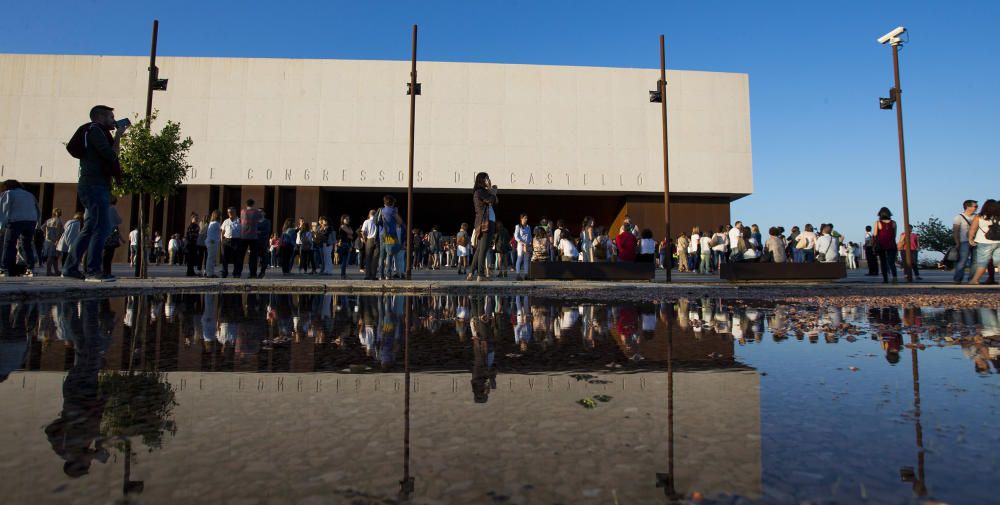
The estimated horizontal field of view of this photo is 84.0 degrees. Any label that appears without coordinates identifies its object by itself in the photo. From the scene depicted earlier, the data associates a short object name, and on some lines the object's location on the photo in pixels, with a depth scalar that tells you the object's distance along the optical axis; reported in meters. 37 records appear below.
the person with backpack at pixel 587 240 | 15.52
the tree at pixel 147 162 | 11.11
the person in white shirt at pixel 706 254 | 21.67
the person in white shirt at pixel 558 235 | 15.90
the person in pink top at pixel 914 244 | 17.72
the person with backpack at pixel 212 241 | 12.31
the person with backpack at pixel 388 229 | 11.20
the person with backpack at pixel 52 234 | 12.23
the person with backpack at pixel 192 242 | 13.21
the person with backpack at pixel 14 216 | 8.96
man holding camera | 7.11
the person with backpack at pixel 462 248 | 19.19
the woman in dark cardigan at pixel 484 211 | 9.88
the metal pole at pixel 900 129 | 13.72
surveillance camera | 13.54
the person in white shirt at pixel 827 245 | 16.19
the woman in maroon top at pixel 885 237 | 13.02
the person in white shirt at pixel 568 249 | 15.23
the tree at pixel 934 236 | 43.50
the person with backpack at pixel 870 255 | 17.36
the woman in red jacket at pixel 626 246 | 12.62
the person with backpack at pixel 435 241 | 21.78
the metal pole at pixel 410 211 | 11.57
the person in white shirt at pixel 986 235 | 10.34
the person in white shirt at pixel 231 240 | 11.91
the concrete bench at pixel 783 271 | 12.35
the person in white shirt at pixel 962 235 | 11.16
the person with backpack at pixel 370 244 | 11.35
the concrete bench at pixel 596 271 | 11.78
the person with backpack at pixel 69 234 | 11.30
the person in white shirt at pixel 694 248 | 22.57
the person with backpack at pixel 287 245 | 15.84
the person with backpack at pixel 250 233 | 11.81
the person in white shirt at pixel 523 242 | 14.43
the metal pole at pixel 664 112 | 12.61
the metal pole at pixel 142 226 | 10.88
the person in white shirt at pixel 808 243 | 16.52
